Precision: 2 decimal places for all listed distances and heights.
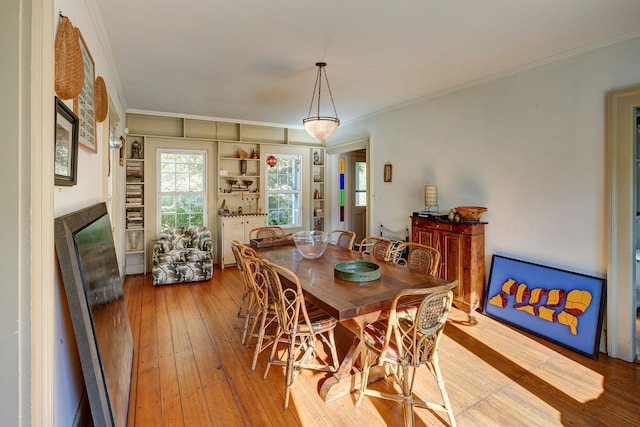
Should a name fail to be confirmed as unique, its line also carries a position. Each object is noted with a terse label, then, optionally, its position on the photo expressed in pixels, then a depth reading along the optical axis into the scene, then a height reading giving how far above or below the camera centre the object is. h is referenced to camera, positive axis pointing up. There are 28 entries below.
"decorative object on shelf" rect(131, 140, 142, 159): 5.29 +1.04
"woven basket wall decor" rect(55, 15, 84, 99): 1.43 +0.73
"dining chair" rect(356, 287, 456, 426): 1.73 -0.79
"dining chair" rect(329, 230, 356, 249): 3.68 -0.32
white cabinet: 5.70 -0.34
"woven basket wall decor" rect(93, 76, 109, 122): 2.35 +0.88
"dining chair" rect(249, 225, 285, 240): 4.29 -0.28
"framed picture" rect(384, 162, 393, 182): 5.04 +0.64
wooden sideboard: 3.49 -0.52
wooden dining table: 1.82 -0.51
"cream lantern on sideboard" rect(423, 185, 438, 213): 4.11 +0.21
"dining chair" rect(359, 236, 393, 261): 2.99 -0.37
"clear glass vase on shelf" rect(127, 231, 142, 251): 5.36 -0.47
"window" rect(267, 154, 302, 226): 6.51 +0.44
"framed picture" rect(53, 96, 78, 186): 1.38 +0.31
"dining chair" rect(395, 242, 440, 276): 2.53 -0.40
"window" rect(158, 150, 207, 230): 5.57 +0.43
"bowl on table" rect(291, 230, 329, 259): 2.89 -0.29
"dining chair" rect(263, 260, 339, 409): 2.11 -0.80
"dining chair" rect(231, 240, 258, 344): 2.77 -0.47
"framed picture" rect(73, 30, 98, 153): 1.84 +0.65
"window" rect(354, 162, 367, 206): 7.34 +0.67
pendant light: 3.20 +0.89
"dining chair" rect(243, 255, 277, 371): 2.46 -0.65
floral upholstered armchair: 4.73 -0.69
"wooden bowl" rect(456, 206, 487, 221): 3.56 +0.00
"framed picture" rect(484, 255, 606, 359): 2.76 -0.87
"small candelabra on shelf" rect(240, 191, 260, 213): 6.25 +0.23
